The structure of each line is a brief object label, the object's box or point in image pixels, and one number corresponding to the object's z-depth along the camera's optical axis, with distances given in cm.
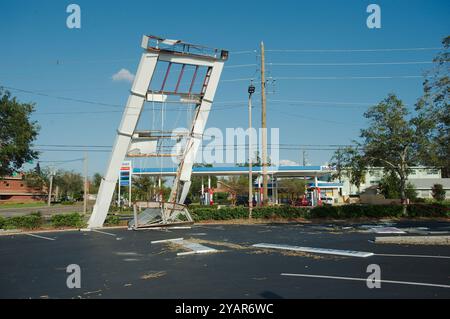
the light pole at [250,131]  2991
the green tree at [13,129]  2955
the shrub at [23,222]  2489
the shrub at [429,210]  3094
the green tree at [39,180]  8111
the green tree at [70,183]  9319
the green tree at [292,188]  6681
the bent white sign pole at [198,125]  2614
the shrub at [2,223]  2474
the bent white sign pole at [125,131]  2381
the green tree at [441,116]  1796
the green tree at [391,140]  2852
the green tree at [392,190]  5306
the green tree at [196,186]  8893
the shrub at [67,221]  2580
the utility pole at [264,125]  3053
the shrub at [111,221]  2652
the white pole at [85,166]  4069
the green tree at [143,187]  5322
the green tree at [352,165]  2980
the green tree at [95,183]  9628
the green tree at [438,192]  5556
